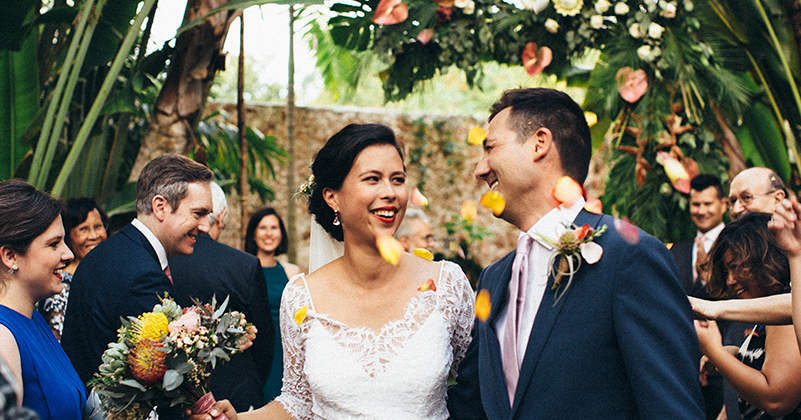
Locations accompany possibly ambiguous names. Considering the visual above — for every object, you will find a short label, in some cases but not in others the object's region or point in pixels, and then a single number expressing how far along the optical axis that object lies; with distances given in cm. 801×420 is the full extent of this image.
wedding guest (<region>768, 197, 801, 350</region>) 169
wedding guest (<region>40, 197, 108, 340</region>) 387
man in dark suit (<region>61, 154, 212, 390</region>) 254
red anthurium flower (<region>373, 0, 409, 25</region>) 457
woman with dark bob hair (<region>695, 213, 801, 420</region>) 215
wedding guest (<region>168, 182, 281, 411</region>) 340
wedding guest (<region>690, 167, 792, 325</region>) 362
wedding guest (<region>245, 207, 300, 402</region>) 505
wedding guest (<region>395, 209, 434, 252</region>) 514
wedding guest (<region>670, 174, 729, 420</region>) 447
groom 150
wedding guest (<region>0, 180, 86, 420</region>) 191
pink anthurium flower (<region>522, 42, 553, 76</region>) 456
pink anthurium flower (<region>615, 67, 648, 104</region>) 423
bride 223
